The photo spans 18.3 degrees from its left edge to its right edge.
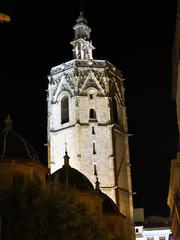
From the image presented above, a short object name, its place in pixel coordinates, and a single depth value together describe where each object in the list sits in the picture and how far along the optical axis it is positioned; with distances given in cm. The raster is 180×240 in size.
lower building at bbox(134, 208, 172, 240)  9000
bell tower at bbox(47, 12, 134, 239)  6619
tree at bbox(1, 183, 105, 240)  2988
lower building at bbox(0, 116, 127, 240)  3666
